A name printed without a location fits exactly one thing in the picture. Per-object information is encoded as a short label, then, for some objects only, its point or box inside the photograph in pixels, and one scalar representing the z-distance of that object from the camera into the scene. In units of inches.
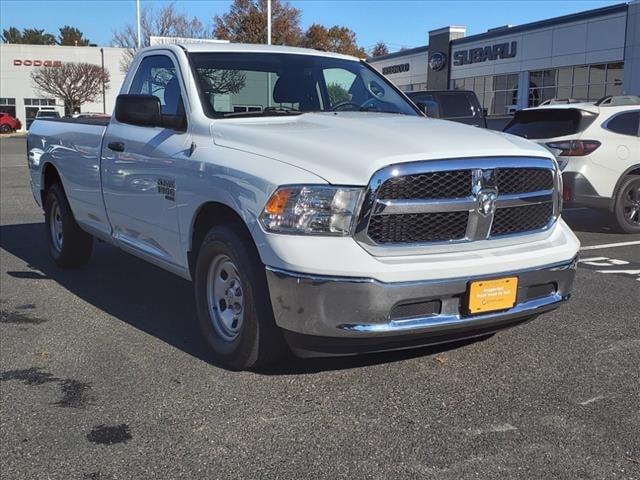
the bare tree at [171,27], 1770.4
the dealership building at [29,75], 2701.8
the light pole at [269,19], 1165.1
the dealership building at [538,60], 1034.7
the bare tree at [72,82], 2414.5
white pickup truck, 137.8
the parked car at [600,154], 354.0
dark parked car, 593.0
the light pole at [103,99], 2650.1
